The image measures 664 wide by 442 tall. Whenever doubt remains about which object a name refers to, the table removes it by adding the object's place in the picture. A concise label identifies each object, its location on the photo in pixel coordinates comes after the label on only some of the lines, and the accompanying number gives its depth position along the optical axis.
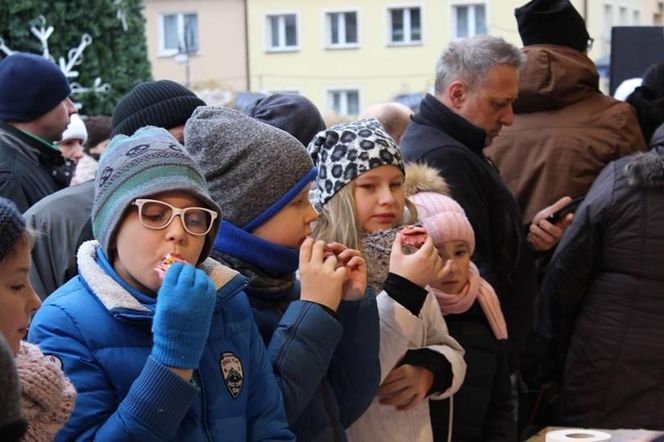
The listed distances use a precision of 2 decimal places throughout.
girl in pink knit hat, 3.66
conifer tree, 9.31
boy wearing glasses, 2.26
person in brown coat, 5.15
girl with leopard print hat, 3.25
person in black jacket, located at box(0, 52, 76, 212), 4.45
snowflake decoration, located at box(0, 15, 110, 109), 9.21
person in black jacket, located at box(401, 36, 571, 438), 4.32
